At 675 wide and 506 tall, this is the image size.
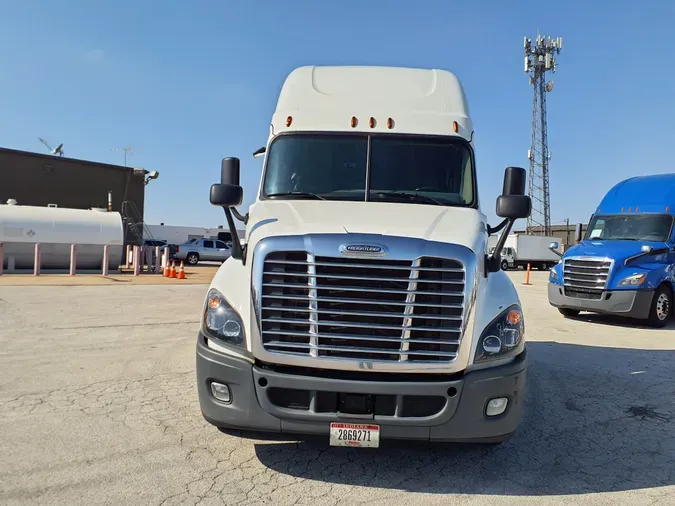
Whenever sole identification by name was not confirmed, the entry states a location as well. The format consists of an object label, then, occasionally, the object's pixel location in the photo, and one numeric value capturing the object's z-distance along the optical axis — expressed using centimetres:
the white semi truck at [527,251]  4203
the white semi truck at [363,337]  330
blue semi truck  1035
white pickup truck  3256
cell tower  4803
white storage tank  1955
